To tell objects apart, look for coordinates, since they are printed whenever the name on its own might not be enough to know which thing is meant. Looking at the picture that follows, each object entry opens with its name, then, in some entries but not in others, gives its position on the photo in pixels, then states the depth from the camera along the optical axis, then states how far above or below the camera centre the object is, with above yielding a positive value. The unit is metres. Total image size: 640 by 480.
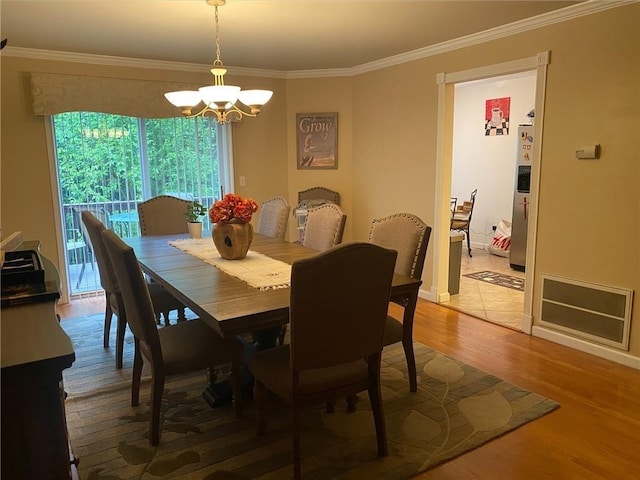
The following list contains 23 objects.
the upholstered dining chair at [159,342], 2.15 -0.85
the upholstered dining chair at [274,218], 3.98 -0.43
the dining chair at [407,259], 2.71 -0.53
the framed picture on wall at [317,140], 5.38 +0.30
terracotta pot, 2.92 -0.43
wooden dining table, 2.00 -0.59
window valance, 4.20 +0.68
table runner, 2.46 -0.57
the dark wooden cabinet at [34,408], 1.08 -0.54
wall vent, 3.17 -1.01
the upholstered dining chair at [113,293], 2.92 -0.83
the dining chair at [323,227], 3.41 -0.44
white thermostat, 3.18 +0.08
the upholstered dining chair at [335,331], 1.84 -0.67
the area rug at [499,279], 5.18 -1.28
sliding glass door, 4.57 +0.02
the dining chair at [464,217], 6.74 -0.73
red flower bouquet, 2.88 -0.25
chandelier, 2.82 +0.43
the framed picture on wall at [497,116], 6.60 +0.69
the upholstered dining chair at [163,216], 4.08 -0.41
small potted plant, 3.52 -0.38
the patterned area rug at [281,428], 2.14 -1.32
